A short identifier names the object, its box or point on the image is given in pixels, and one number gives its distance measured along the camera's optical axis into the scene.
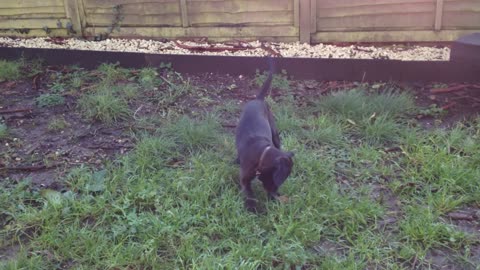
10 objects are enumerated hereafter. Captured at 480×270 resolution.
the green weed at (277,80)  4.40
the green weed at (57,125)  3.78
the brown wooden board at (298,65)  4.19
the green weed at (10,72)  4.96
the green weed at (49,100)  4.27
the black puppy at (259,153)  2.40
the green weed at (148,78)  4.55
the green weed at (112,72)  4.73
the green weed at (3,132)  3.64
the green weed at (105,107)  3.93
